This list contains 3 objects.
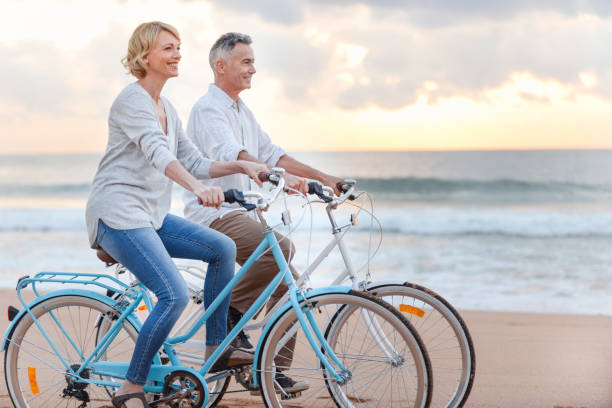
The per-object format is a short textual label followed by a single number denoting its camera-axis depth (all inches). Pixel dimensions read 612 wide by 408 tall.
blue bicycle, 215.6
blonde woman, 217.6
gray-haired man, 257.8
